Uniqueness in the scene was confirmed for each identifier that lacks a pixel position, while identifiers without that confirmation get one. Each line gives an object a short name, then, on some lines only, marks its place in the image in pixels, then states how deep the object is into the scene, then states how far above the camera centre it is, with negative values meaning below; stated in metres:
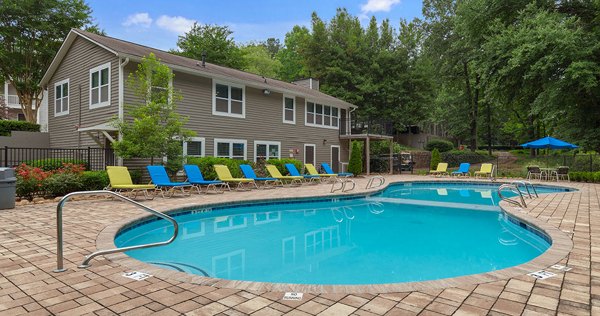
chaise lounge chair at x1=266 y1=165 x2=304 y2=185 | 14.55 -0.80
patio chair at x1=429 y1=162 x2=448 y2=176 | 22.29 -0.87
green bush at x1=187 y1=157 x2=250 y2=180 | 13.20 -0.33
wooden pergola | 21.69 +1.13
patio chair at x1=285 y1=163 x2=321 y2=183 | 15.88 -0.69
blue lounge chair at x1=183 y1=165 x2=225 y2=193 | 11.85 -0.72
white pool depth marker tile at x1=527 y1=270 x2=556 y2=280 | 3.48 -1.18
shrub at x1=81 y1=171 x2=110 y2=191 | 10.04 -0.74
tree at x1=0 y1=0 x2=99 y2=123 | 20.59 +7.23
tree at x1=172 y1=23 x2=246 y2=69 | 30.39 +9.64
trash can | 7.60 -0.73
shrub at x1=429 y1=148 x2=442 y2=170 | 24.52 -0.26
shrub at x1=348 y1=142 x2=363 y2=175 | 21.08 -0.25
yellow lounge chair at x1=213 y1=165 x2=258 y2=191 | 12.80 -0.75
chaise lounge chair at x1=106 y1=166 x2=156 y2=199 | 9.77 -0.73
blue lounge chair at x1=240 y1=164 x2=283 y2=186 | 13.80 -0.65
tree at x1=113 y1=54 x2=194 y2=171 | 11.25 +1.11
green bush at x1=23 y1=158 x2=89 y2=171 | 11.98 -0.29
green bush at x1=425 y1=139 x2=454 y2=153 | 31.10 +0.98
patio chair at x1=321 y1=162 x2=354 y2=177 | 17.94 -0.72
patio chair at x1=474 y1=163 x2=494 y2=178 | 20.40 -0.78
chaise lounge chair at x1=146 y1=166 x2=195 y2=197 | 10.59 -0.71
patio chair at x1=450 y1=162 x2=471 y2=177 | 21.20 -0.88
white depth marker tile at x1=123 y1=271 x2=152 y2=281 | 3.47 -1.19
